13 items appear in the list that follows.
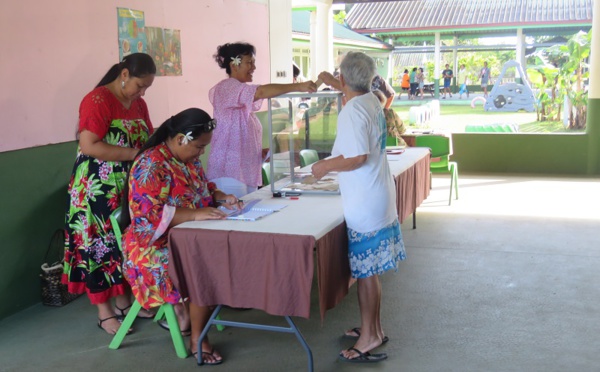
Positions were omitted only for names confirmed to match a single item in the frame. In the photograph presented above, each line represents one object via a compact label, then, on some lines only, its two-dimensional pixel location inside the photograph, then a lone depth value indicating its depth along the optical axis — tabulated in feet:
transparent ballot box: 12.32
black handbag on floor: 13.19
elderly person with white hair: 9.74
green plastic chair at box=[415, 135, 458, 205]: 22.03
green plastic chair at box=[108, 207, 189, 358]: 10.51
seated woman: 9.77
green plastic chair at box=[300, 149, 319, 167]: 14.45
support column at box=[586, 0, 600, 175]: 26.30
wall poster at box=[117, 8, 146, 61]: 15.46
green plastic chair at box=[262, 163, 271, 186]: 14.34
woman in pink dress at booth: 12.13
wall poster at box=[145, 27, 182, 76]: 16.81
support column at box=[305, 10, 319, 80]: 34.09
